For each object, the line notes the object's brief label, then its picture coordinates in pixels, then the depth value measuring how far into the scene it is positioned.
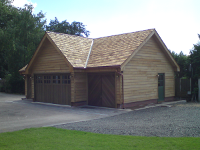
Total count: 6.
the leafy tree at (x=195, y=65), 17.79
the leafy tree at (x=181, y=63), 19.17
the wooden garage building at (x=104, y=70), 14.08
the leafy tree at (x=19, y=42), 29.44
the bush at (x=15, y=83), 29.45
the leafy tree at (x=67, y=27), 47.84
